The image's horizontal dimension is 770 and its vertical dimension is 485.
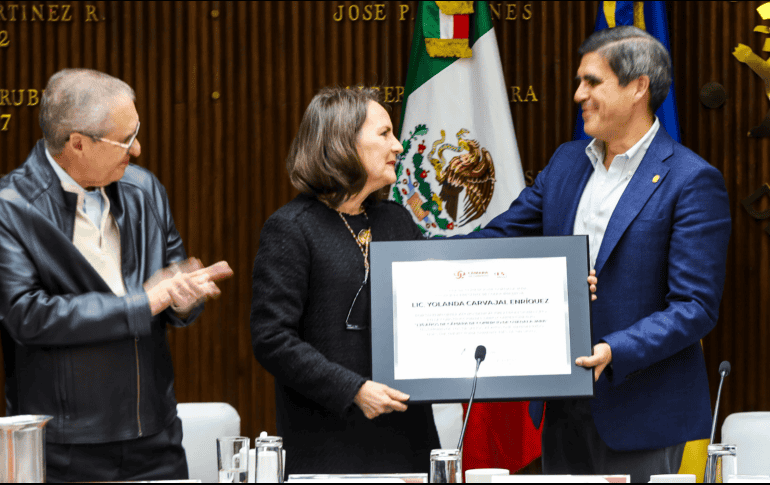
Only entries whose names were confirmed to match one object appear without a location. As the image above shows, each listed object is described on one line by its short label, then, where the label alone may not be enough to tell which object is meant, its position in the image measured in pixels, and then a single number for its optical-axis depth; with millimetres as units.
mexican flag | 5829
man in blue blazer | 4238
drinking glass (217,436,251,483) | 3599
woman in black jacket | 4038
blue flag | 5707
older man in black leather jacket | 3954
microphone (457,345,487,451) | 3951
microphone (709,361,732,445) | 3784
